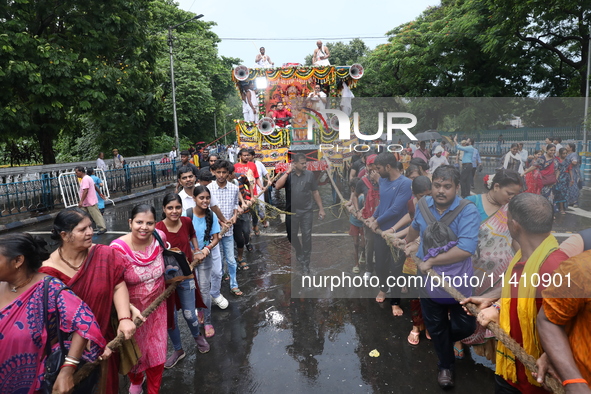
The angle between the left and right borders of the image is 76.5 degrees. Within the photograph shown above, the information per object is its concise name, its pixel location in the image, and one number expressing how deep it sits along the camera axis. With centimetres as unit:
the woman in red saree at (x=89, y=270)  212
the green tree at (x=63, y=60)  1070
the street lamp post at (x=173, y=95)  1962
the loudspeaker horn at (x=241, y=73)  1126
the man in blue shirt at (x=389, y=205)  362
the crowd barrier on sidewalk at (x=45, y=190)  1039
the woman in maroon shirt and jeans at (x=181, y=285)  321
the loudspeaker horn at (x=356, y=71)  1169
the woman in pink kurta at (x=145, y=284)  260
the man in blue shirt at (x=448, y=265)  265
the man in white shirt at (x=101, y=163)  1406
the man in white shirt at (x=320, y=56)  1338
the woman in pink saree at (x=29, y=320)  180
